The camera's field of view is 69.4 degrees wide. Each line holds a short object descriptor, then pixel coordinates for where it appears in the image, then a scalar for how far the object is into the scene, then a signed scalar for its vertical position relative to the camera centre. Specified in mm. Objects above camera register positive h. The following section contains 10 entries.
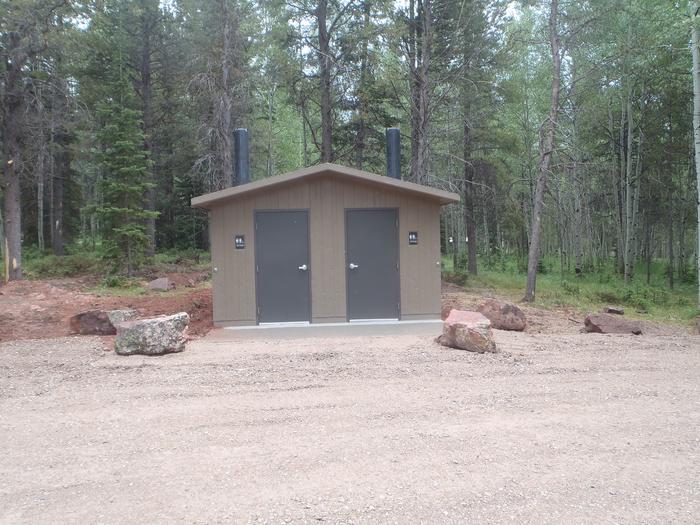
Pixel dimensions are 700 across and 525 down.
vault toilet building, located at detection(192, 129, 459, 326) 9141 +94
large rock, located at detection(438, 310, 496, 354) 7297 -1197
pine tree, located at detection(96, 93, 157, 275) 15562 +2275
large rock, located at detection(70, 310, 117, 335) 8852 -1095
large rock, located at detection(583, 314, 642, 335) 9242 -1400
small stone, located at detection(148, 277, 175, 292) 14562 -721
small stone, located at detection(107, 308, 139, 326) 8829 -963
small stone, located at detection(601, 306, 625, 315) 12344 -1494
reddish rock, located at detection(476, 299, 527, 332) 9602 -1229
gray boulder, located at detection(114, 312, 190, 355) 7219 -1102
